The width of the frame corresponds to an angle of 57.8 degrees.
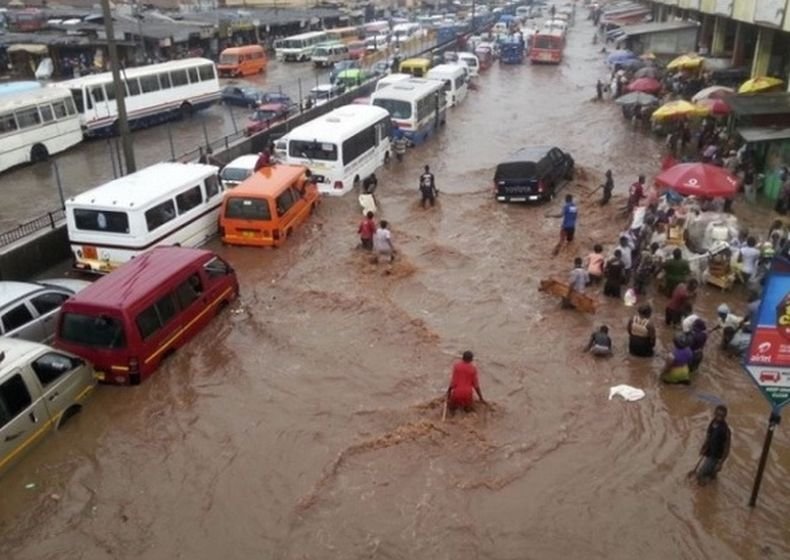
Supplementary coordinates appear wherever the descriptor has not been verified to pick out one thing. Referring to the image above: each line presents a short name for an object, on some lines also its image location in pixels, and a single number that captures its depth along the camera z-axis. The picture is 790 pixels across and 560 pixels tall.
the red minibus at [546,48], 50.00
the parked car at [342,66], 38.25
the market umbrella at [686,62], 32.16
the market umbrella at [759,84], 22.72
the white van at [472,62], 43.50
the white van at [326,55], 47.97
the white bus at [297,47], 50.94
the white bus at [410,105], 25.80
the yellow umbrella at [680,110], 23.30
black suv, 19.56
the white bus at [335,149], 19.86
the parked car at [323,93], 32.31
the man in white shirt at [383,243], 15.30
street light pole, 16.14
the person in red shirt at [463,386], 9.82
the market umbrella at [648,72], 34.28
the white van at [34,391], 8.92
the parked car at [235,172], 19.89
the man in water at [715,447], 8.16
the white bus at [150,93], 26.77
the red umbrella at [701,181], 15.11
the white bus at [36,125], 22.77
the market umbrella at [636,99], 28.38
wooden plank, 13.23
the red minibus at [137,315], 10.54
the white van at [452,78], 33.69
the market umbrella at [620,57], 41.80
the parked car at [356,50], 49.22
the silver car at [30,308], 11.13
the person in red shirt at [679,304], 12.35
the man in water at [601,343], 11.60
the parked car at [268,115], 26.44
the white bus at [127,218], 14.34
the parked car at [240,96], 34.51
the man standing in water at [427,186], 19.83
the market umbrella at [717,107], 22.88
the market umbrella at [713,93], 24.41
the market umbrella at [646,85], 30.61
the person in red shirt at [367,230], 16.33
